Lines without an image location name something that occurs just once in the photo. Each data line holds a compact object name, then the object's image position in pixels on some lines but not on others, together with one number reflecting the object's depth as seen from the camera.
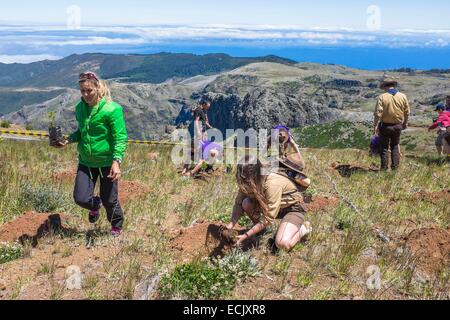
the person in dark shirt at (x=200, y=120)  11.26
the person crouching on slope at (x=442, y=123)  12.38
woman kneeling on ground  5.45
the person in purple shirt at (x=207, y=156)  10.63
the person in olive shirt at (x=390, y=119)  10.74
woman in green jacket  5.64
